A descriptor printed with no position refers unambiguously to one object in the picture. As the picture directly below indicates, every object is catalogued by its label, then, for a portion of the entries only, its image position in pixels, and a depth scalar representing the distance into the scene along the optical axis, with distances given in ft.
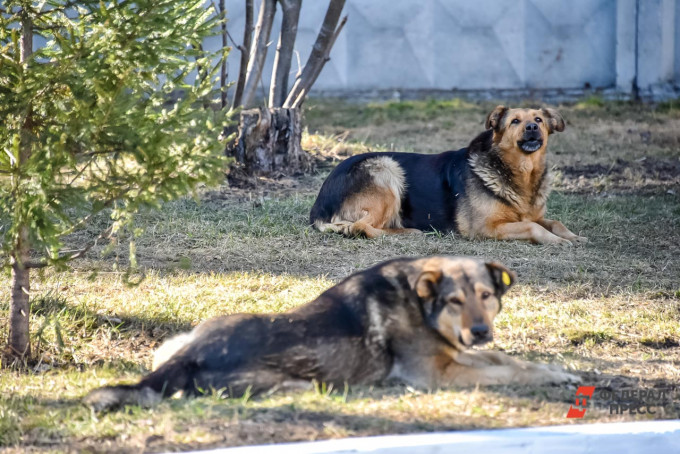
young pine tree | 30.17
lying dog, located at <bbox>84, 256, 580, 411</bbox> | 27.09
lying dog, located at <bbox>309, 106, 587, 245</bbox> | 53.16
